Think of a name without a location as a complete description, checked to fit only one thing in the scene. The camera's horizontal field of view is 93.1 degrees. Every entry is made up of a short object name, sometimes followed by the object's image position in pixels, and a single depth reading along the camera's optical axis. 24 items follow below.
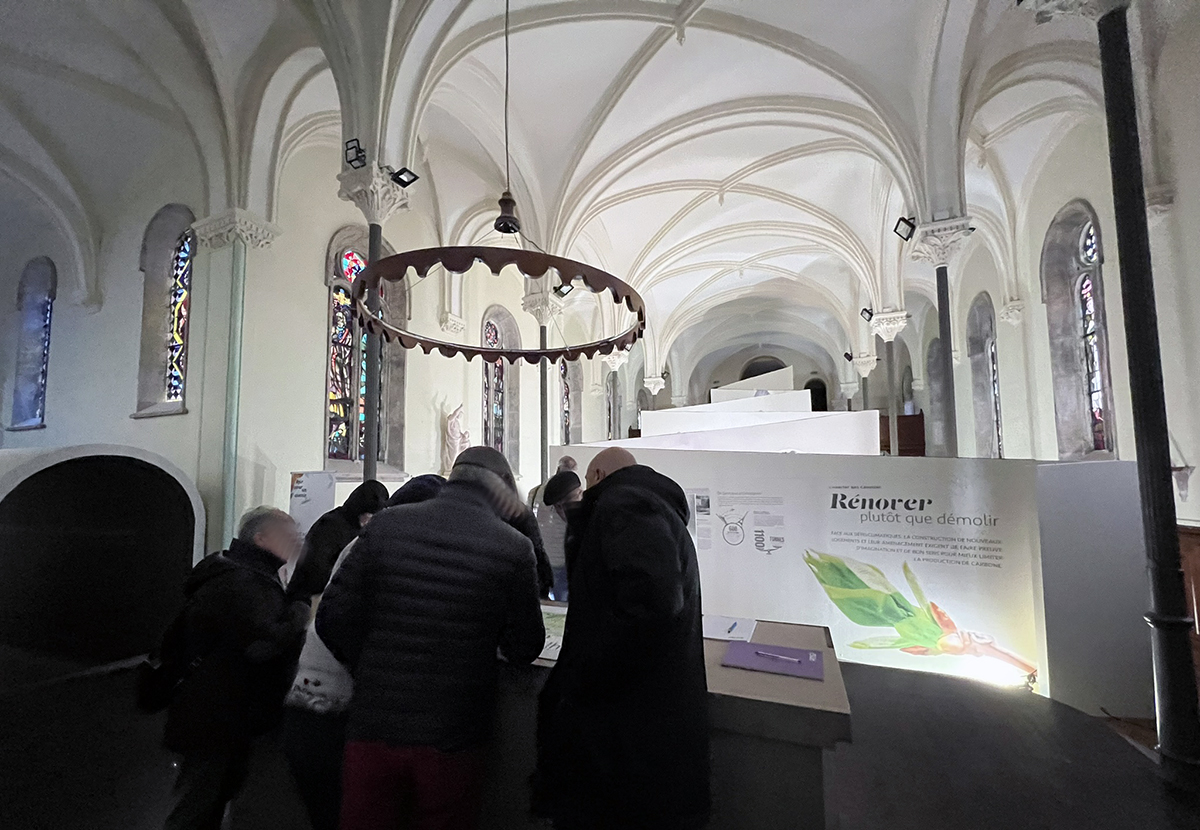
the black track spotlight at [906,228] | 6.87
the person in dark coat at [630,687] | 1.57
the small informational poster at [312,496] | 5.94
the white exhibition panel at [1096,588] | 3.52
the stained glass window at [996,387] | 10.57
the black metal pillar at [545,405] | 7.98
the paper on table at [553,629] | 2.08
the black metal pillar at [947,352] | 6.62
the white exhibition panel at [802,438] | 5.47
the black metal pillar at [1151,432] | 2.65
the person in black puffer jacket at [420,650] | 1.62
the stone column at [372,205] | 5.21
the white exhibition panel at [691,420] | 6.80
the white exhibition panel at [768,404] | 7.46
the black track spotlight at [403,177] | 5.44
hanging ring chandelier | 3.04
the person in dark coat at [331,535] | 2.52
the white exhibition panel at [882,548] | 3.74
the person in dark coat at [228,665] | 1.95
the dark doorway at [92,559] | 4.55
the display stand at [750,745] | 1.67
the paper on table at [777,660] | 1.93
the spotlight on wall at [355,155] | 5.32
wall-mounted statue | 9.47
